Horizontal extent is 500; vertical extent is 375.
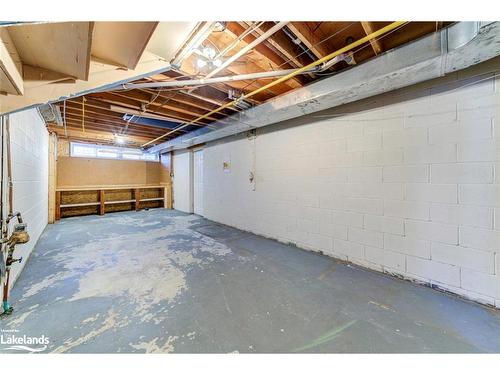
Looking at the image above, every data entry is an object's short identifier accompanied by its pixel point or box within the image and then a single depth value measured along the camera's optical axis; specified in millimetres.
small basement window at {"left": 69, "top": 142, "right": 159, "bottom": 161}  6083
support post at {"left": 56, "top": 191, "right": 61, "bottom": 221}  5129
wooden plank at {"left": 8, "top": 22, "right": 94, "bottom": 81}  920
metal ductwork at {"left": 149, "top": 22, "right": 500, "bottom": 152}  1387
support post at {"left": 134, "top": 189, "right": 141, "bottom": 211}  6570
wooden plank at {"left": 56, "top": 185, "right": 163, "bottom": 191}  5391
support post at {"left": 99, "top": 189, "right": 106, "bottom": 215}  5832
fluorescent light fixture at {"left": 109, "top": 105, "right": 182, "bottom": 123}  3186
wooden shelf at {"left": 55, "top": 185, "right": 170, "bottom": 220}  5479
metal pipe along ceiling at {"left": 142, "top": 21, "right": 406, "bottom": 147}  1387
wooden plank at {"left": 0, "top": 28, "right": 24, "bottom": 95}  916
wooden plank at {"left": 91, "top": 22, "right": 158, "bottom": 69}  1029
